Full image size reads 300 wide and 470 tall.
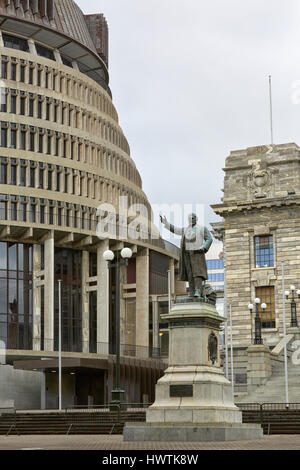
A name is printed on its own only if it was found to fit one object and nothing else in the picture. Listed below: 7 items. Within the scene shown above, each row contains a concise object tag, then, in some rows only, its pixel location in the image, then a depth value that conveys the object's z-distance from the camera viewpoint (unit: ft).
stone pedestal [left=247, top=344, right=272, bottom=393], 174.09
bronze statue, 96.63
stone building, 216.13
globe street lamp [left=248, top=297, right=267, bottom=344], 183.45
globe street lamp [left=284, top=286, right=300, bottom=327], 203.10
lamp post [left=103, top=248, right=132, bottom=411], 123.75
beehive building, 258.37
